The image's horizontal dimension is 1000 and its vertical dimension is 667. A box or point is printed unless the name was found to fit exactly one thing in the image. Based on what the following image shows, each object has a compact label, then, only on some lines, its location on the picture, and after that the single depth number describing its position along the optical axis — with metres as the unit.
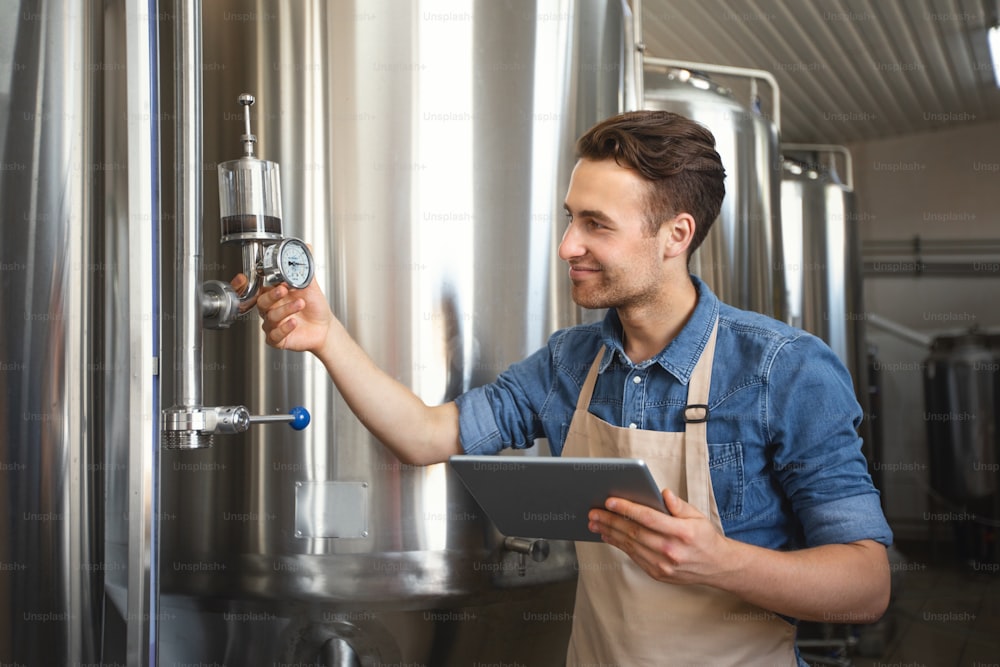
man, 1.30
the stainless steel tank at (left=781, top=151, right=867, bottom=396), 4.53
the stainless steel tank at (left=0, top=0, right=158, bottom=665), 1.63
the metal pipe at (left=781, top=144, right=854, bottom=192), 5.09
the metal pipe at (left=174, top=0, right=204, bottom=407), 1.33
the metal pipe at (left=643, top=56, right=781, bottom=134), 3.42
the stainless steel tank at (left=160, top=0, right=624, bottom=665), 1.75
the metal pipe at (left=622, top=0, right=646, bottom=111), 2.27
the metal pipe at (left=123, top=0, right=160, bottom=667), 1.17
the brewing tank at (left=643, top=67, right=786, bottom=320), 3.37
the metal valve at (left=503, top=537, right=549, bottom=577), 1.81
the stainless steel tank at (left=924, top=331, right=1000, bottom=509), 6.37
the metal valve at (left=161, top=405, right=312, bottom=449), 1.34
